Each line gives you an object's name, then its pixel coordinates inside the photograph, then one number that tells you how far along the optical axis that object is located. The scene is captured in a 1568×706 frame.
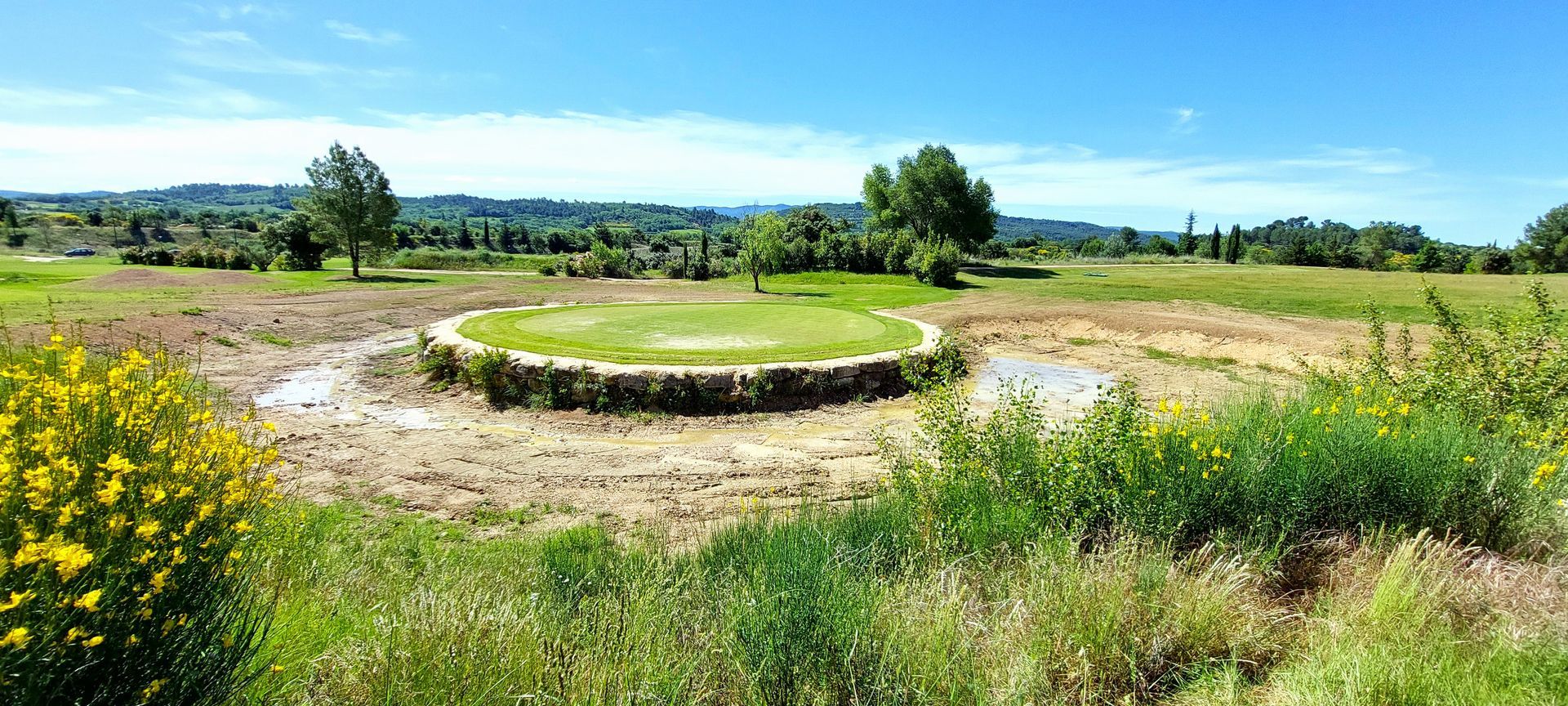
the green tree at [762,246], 30.25
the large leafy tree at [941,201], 47.38
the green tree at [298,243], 39.97
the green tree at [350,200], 36.22
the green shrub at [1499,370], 5.86
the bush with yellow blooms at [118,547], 1.88
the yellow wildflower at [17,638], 1.64
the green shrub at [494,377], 11.18
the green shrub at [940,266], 31.86
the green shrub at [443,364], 12.07
